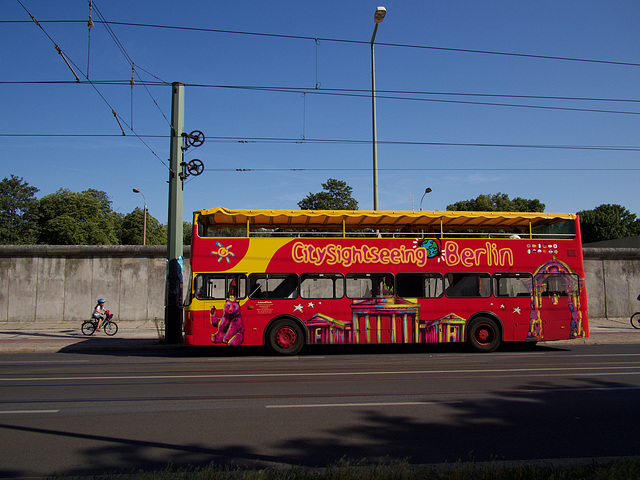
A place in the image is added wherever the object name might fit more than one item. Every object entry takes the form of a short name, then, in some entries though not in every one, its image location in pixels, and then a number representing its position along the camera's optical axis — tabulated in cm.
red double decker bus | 1270
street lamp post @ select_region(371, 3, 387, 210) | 1811
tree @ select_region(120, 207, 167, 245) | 6656
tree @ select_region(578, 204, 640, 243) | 7038
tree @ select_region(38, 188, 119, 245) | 5609
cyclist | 1772
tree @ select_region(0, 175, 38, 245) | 5959
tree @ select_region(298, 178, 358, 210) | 7038
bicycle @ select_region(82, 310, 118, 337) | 1752
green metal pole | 1463
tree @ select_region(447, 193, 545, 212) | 7100
